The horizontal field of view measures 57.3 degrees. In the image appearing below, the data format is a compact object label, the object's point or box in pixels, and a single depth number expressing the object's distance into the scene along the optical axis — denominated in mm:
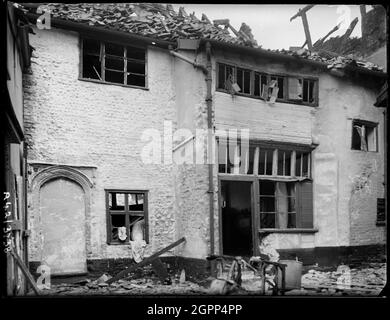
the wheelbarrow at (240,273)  3793
